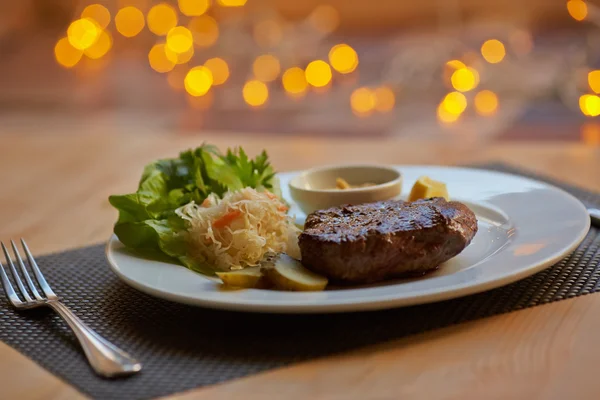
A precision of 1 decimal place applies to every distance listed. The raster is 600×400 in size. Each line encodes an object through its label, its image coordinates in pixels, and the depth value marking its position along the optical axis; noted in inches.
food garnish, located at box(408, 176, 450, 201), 33.7
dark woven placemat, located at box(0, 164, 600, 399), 25.8
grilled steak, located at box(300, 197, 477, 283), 28.4
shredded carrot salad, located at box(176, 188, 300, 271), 30.9
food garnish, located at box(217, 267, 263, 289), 28.8
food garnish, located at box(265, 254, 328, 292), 28.3
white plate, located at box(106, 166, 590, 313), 26.9
